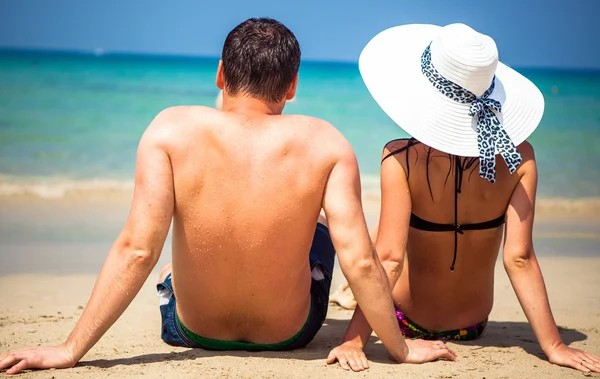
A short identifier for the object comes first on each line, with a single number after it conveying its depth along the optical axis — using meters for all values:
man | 2.26
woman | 2.61
